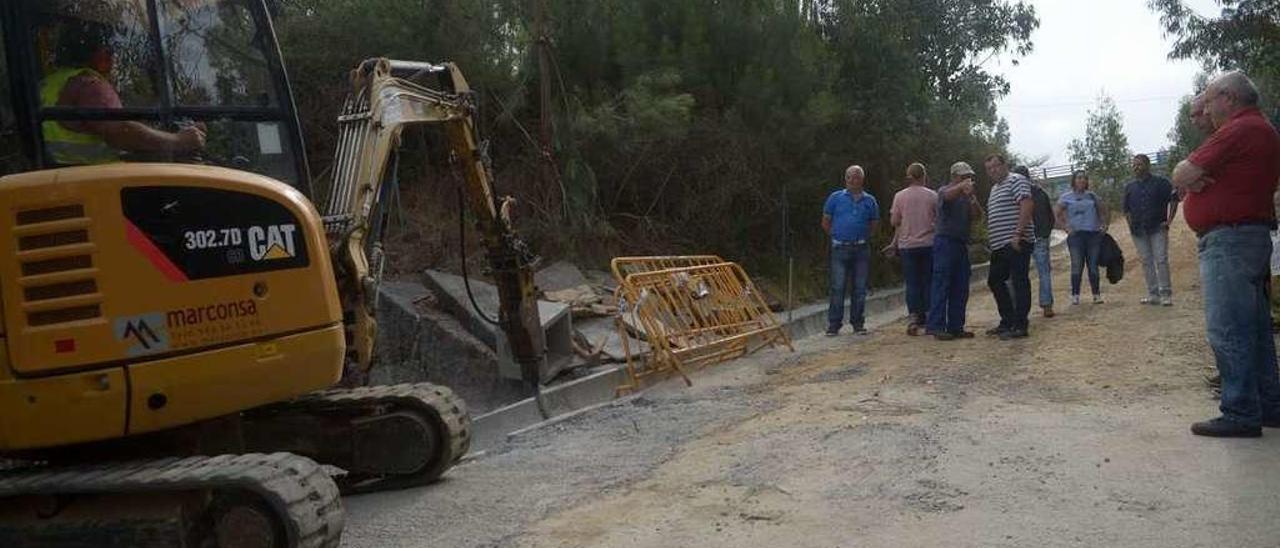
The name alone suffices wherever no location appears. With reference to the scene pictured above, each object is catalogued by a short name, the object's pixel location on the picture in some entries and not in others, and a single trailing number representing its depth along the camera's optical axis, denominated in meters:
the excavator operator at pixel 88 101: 5.35
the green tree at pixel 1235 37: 20.44
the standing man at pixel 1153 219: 13.17
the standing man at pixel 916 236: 12.13
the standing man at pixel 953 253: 11.45
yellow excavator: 4.79
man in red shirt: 6.28
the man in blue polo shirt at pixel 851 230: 12.49
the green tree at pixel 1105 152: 44.34
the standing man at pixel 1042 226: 13.39
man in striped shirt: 11.34
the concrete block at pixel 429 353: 11.77
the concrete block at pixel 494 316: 10.57
